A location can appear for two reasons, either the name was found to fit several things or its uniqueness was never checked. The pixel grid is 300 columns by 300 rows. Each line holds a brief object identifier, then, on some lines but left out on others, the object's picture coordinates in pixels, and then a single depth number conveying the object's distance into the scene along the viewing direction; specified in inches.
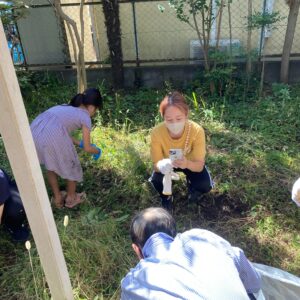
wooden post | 41.2
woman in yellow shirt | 91.6
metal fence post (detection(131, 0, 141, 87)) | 203.5
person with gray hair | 43.0
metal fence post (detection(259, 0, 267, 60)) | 185.5
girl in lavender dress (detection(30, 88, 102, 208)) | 101.9
